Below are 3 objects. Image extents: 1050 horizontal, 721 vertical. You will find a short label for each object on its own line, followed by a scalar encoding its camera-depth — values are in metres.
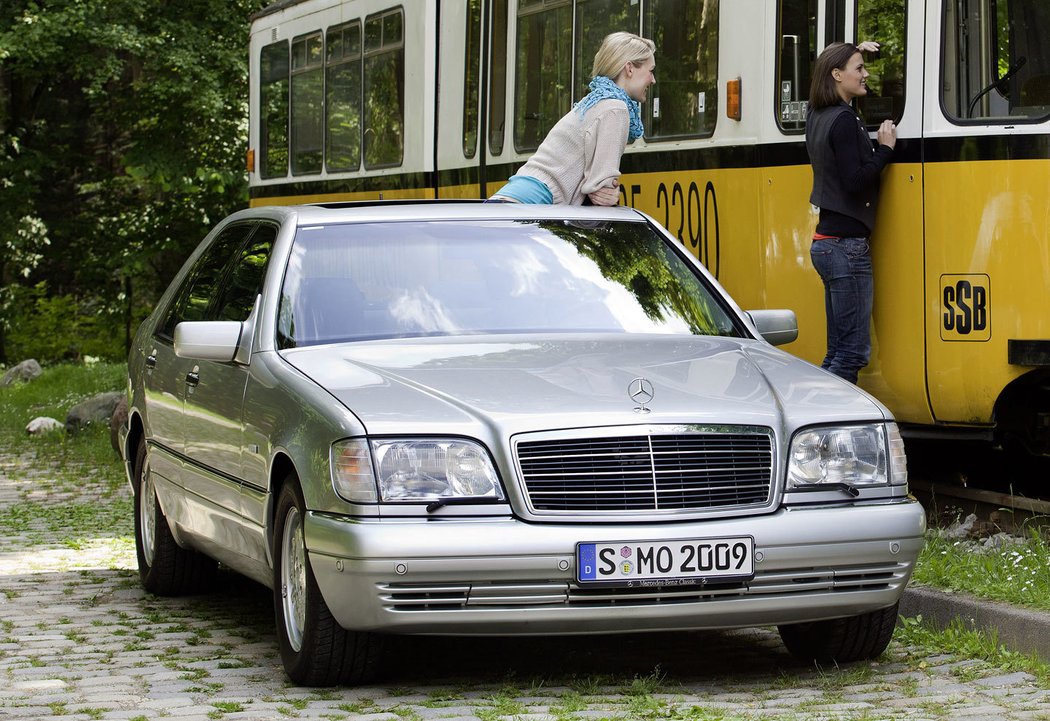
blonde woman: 13.78
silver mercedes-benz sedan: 8.48
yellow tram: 13.16
